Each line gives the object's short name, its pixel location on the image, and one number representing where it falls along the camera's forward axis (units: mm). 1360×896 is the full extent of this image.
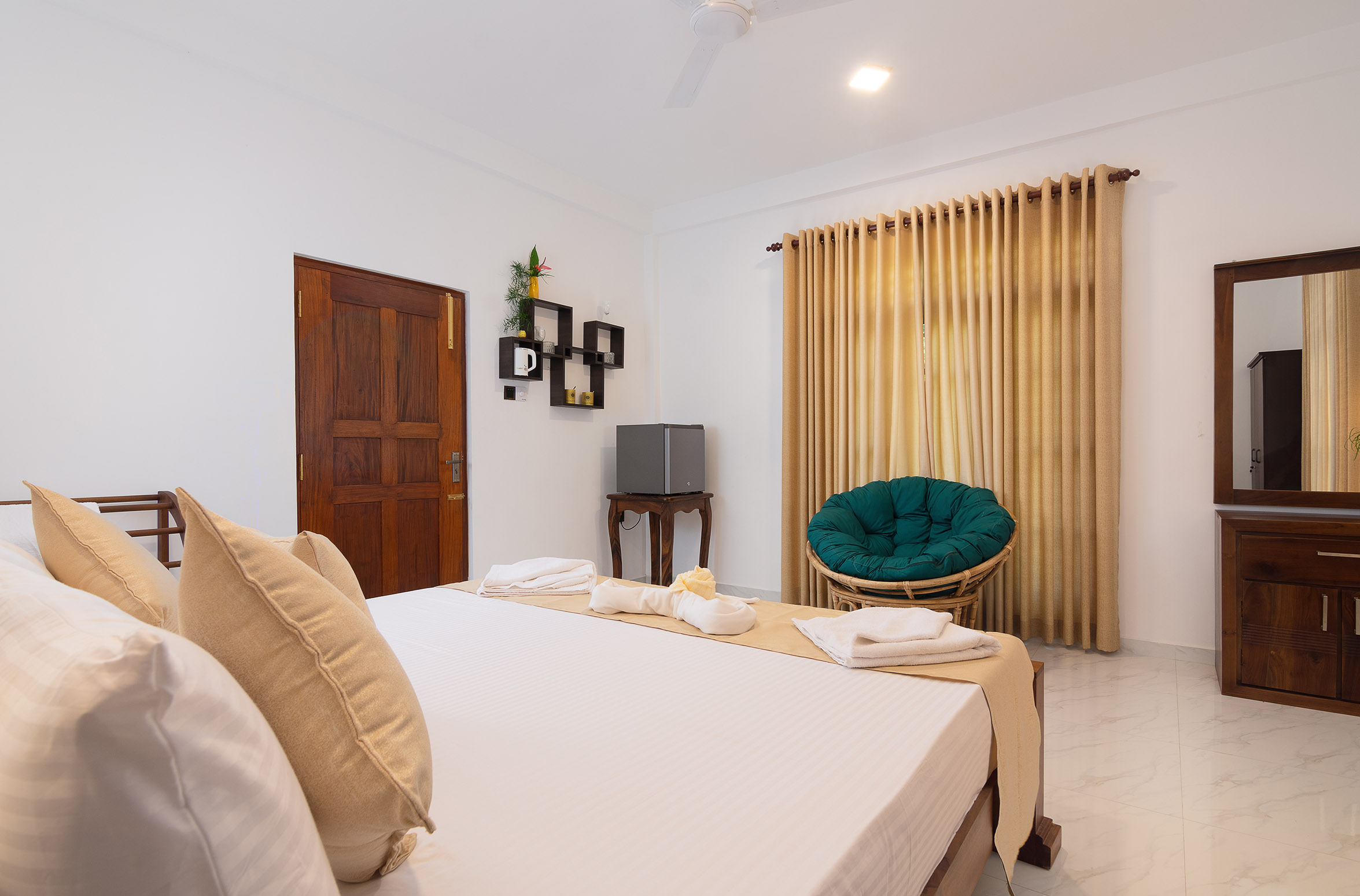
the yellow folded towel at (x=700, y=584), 2160
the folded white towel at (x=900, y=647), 1546
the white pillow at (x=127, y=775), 402
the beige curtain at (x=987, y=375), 3436
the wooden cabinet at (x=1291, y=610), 2617
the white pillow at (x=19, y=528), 1436
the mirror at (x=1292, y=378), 2943
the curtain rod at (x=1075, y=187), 3365
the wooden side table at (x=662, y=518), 4367
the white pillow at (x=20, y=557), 931
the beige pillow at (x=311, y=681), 671
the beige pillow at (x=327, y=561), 1164
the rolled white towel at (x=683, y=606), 1822
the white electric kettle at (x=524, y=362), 4055
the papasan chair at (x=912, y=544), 3000
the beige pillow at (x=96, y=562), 1074
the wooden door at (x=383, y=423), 3215
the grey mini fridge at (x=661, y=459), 4379
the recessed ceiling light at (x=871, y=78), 3221
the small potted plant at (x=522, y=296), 4141
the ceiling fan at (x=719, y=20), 2238
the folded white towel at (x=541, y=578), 2330
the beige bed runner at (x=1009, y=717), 1402
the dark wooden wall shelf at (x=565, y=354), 4047
